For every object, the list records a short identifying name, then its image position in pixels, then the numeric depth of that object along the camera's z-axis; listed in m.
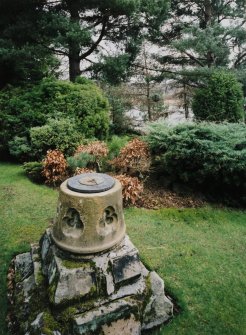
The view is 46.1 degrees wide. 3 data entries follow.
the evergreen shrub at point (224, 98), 10.46
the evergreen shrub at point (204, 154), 5.86
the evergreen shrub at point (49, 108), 9.06
